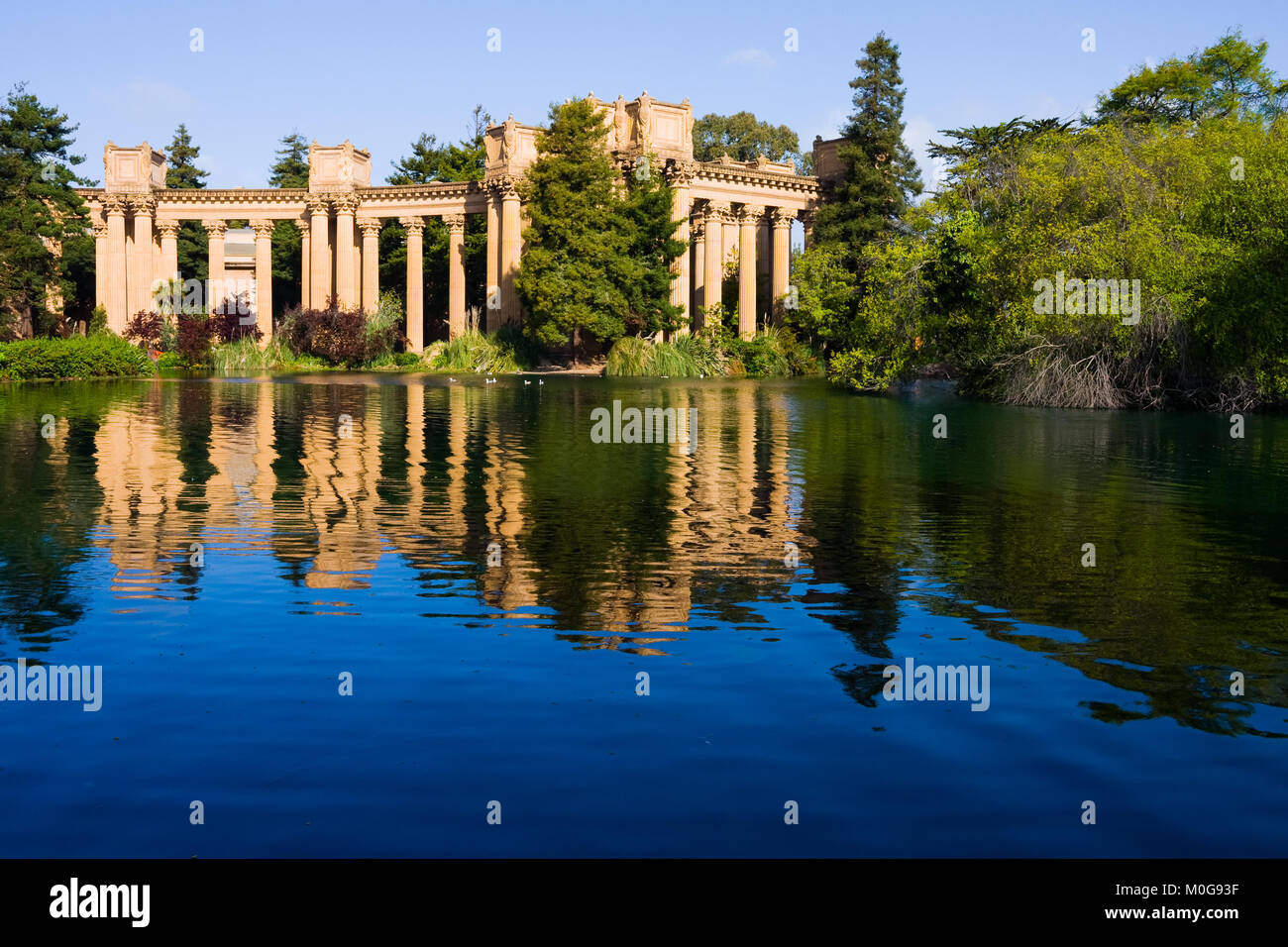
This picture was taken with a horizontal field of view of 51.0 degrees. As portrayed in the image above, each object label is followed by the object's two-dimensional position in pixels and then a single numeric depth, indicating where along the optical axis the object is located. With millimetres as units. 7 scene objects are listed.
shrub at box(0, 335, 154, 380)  54938
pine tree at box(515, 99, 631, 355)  65688
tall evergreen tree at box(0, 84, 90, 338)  68688
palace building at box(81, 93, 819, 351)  75500
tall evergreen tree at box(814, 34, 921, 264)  70562
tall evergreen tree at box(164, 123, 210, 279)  86500
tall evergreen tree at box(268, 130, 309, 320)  86375
